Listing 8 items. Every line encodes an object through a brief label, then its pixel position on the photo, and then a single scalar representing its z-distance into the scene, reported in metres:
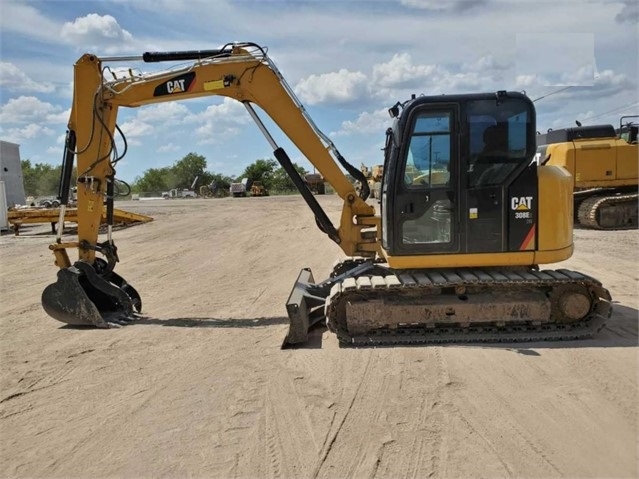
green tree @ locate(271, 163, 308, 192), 67.44
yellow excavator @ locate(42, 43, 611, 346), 5.70
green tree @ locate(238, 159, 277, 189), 72.69
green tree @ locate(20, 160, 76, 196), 70.31
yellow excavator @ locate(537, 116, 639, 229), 15.57
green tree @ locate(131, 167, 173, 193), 84.44
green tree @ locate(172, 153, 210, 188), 82.38
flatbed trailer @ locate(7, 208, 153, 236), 19.06
